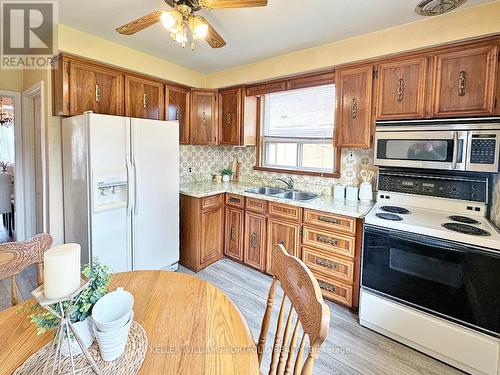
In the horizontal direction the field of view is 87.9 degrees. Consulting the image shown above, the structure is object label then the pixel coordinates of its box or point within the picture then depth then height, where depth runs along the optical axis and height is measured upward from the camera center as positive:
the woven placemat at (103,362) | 0.75 -0.59
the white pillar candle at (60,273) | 0.70 -0.29
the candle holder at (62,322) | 0.69 -0.43
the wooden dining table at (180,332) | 0.78 -0.58
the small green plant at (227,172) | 3.76 -0.03
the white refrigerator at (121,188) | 2.17 -0.18
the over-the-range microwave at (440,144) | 1.80 +0.23
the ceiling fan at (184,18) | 1.42 +0.90
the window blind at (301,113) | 2.90 +0.71
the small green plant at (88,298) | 0.73 -0.40
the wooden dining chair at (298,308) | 0.77 -0.47
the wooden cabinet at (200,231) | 2.93 -0.72
